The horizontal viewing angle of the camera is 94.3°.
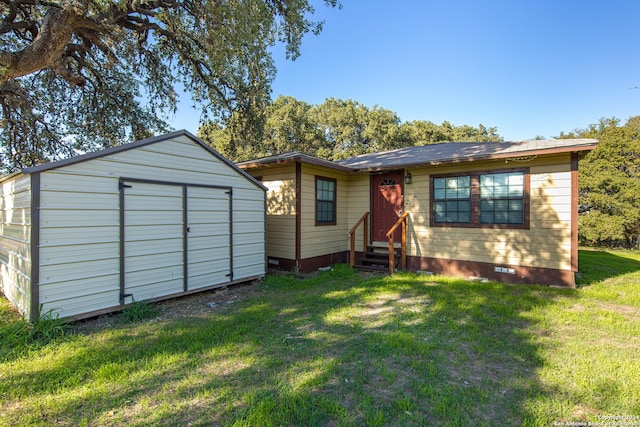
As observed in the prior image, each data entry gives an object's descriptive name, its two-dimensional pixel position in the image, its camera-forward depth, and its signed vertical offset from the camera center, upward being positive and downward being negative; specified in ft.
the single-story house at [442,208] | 18.52 +0.48
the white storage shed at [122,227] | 11.84 -0.69
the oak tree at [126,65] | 18.34 +12.07
